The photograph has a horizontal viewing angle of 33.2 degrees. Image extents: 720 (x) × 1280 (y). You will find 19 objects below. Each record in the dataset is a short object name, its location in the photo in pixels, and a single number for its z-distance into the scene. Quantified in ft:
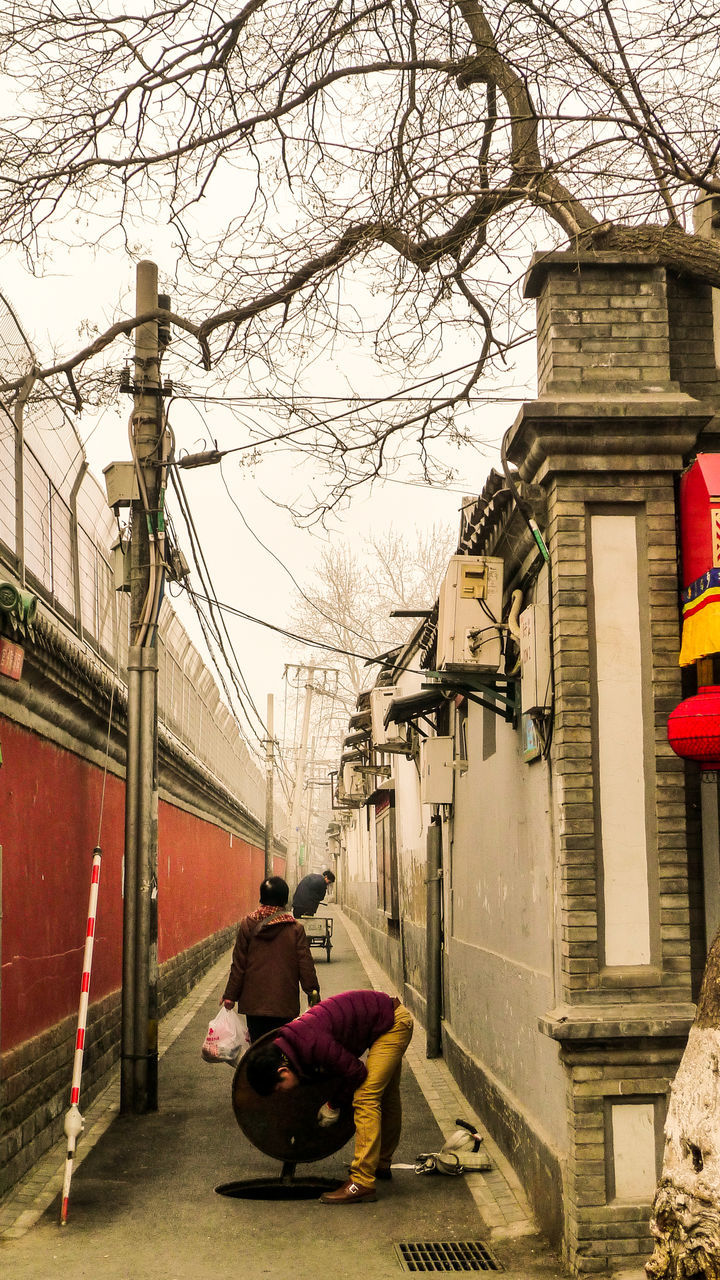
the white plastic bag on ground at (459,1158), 24.18
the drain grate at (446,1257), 19.20
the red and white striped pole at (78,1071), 21.25
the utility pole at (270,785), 131.13
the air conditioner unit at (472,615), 24.91
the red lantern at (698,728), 17.85
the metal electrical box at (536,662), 20.79
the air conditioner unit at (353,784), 91.91
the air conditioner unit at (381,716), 58.99
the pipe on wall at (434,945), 38.93
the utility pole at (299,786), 135.54
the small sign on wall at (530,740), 21.98
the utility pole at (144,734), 30.25
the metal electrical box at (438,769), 38.06
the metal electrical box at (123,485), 32.71
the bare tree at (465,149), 20.33
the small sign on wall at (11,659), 22.13
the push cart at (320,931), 70.64
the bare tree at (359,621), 131.13
